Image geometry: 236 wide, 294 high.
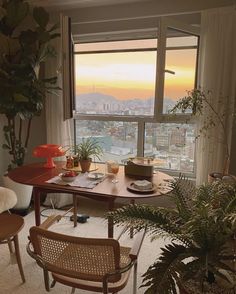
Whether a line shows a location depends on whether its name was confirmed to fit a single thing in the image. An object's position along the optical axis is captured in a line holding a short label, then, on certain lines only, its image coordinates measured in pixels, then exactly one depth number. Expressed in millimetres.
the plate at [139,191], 1921
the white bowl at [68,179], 2127
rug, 1985
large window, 2842
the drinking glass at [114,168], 2342
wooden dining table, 1904
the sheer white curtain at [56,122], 3211
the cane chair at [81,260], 1214
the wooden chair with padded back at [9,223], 1916
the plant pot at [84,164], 2389
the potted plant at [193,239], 1177
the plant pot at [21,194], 2974
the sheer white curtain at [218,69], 2582
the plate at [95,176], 2219
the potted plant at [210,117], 2559
